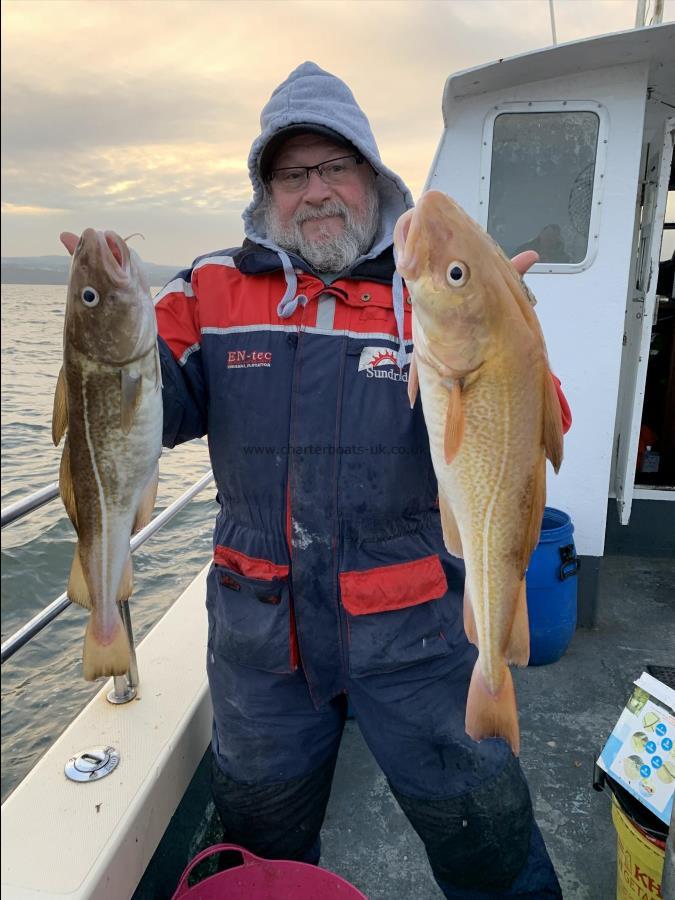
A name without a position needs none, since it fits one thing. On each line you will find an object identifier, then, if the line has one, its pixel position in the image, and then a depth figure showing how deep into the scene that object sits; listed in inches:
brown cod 59.6
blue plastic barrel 157.8
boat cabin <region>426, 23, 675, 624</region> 168.1
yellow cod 58.9
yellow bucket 82.8
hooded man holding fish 85.5
